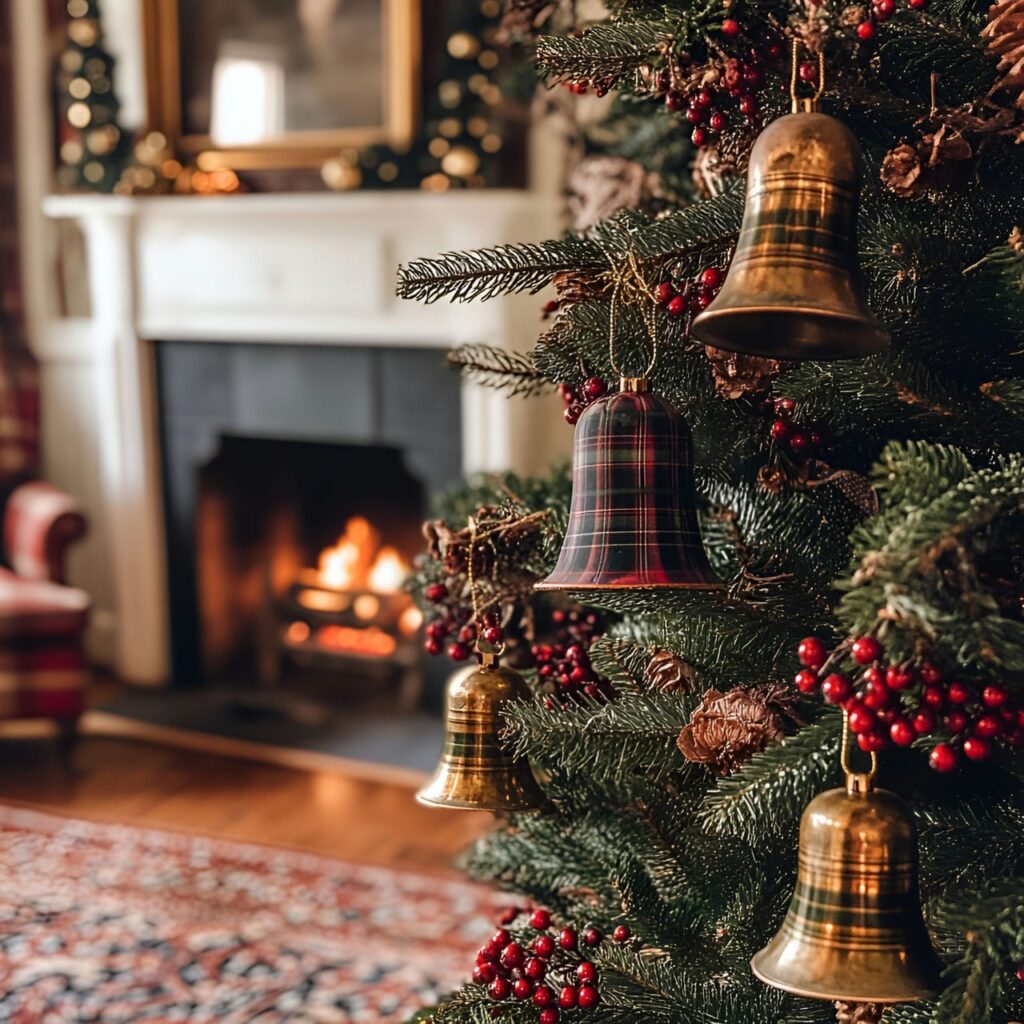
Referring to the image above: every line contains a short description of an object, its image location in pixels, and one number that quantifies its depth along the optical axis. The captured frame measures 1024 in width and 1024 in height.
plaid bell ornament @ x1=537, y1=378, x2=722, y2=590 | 0.79
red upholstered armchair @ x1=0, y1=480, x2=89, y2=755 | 3.10
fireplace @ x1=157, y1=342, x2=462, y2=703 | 3.42
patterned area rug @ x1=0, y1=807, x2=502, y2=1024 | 2.07
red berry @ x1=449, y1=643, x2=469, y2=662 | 1.05
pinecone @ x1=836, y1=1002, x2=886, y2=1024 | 0.79
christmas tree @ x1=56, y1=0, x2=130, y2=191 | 3.67
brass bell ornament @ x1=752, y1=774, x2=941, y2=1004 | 0.68
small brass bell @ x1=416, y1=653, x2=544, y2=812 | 0.97
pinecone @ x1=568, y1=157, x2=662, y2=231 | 1.25
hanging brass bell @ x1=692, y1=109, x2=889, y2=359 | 0.69
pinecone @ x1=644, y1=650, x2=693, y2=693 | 0.92
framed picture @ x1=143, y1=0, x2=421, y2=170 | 3.31
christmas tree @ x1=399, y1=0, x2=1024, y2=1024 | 0.64
